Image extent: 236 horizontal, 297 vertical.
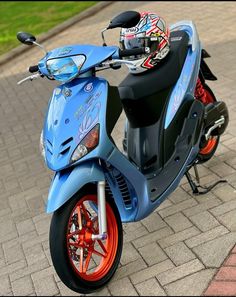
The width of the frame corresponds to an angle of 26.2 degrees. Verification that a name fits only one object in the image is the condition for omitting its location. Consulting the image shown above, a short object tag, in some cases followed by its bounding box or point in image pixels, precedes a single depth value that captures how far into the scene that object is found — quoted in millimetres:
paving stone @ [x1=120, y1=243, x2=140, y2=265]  3289
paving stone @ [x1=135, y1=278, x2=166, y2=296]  2916
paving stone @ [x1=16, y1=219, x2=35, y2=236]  3963
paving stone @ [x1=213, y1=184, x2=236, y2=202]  3754
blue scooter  2795
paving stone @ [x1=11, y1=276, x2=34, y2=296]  3203
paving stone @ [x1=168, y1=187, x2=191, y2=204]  3906
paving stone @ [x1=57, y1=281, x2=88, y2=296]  3050
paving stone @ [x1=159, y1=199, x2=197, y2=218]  3757
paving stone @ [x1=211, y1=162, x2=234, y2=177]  4125
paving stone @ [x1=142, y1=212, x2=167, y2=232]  3605
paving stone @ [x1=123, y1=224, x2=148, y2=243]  3535
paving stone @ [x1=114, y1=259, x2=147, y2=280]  3151
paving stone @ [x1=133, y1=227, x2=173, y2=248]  3446
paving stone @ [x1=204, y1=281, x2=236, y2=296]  2781
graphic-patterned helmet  3428
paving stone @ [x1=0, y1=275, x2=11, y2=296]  3260
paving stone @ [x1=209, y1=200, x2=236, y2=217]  3584
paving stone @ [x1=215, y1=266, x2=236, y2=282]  2889
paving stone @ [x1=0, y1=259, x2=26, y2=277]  3478
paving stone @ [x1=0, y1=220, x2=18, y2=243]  3933
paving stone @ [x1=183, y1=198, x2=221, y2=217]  3680
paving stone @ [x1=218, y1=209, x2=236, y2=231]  3387
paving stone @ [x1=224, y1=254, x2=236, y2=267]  3018
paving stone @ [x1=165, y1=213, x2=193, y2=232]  3525
